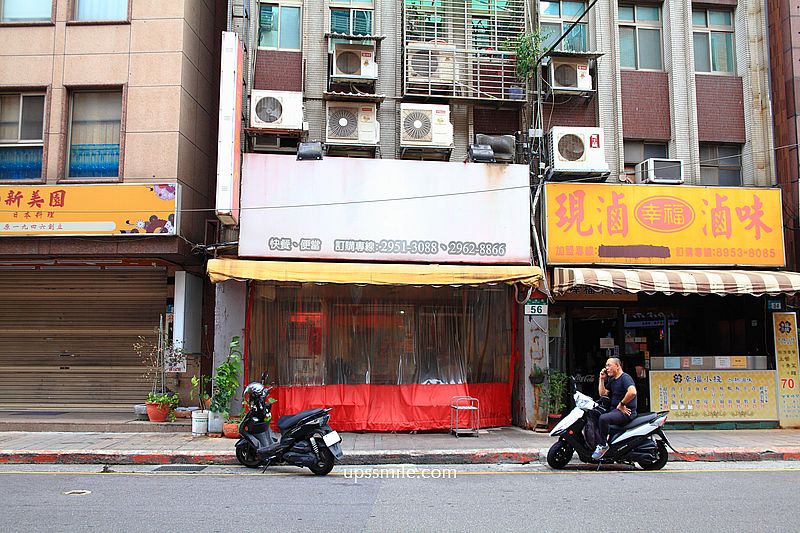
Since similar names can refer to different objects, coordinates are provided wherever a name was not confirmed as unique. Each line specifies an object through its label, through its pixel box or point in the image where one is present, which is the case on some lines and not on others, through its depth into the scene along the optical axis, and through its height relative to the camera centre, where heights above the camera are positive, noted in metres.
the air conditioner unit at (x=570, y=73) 14.48 +5.48
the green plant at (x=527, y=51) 14.27 +5.85
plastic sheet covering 13.09 -0.30
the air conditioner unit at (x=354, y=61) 13.89 +5.51
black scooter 9.42 -1.43
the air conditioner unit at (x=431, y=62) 14.32 +5.66
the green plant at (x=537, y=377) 13.41 -0.78
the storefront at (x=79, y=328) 14.68 +0.17
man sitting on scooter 9.68 -0.87
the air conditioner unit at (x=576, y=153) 13.87 +3.67
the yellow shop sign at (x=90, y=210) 12.75 +2.33
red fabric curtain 13.01 -1.27
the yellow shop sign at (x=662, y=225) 13.77 +2.24
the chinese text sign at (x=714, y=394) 13.74 -1.15
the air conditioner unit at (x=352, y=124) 13.84 +4.24
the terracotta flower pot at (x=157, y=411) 13.06 -1.41
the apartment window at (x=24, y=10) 14.02 +6.57
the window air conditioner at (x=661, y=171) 14.24 +3.42
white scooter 9.61 -1.44
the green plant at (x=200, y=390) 13.50 -1.09
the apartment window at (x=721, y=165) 15.15 +3.73
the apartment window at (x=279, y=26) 14.50 +6.49
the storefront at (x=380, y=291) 13.08 +0.87
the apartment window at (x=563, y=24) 15.03 +6.83
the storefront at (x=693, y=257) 13.74 +1.59
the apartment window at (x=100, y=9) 13.94 +6.54
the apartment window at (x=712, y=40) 15.57 +6.65
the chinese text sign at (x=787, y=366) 13.92 -0.59
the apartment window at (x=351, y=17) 14.55 +6.70
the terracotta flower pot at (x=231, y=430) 12.19 -1.64
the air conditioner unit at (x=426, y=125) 13.91 +4.22
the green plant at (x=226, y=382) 12.23 -0.81
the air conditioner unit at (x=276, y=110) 13.43 +4.38
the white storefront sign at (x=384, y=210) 13.10 +2.42
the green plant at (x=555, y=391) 13.27 -1.04
